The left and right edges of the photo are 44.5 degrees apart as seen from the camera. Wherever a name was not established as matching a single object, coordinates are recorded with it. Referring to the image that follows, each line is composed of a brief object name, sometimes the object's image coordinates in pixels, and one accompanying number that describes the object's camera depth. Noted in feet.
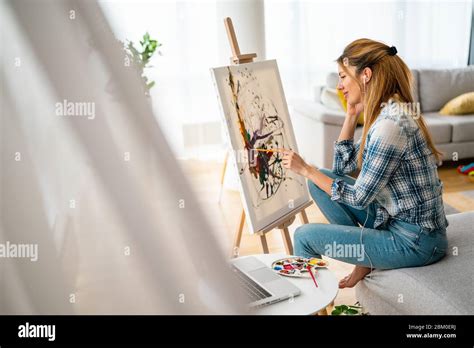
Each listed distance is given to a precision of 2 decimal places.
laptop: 5.15
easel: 7.24
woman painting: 5.96
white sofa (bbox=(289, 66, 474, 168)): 13.19
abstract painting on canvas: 7.00
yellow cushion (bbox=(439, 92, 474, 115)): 14.48
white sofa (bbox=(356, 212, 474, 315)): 5.65
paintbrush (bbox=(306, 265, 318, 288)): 5.50
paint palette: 5.70
